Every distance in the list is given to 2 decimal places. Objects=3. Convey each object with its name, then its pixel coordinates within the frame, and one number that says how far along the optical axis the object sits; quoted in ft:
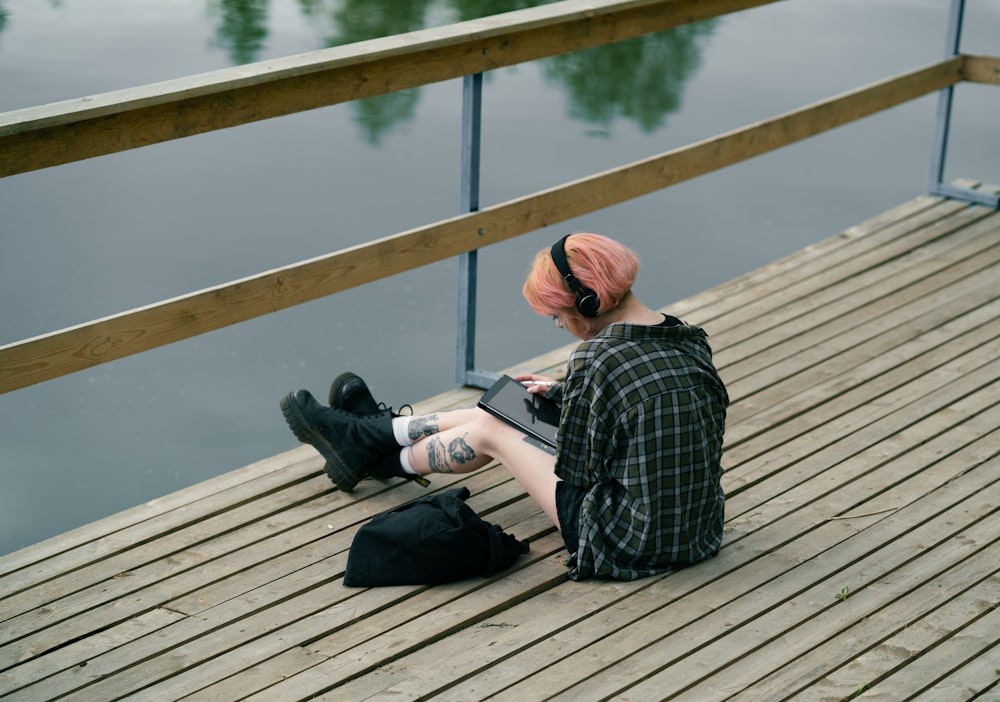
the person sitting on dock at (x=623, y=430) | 16.90
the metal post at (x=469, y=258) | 22.80
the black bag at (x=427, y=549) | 17.62
